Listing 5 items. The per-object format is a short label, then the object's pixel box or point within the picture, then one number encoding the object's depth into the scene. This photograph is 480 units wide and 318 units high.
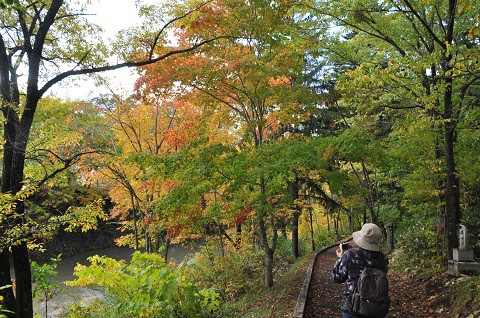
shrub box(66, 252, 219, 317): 3.80
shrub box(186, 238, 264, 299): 9.86
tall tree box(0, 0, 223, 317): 6.63
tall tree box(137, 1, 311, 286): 7.18
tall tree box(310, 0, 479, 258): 5.37
